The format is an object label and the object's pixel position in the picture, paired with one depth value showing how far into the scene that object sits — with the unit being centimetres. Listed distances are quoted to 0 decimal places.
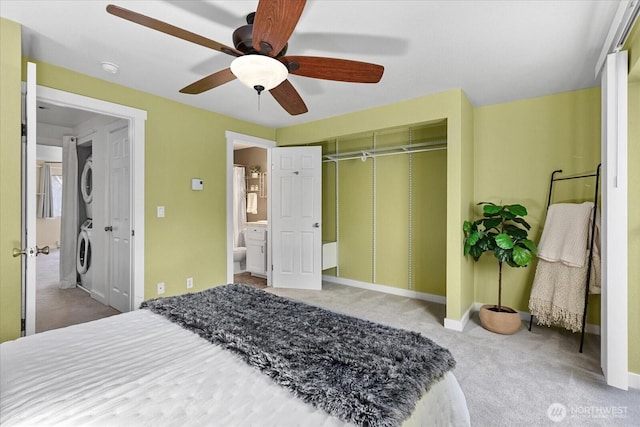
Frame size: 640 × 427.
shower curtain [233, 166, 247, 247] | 584
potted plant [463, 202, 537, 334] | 289
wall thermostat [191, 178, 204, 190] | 362
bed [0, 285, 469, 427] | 93
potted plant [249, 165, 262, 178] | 597
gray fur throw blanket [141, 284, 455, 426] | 99
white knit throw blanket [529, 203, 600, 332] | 276
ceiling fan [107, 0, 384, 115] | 132
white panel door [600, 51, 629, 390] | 201
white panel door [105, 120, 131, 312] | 342
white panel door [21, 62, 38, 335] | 201
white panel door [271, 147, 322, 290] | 452
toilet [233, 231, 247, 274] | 550
